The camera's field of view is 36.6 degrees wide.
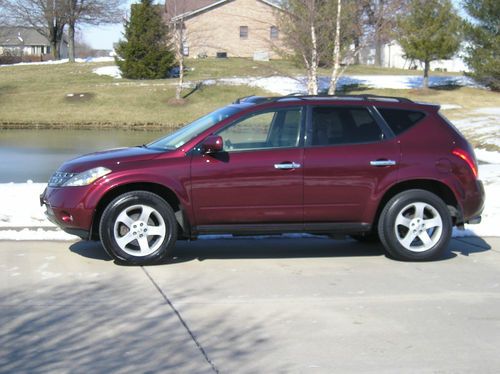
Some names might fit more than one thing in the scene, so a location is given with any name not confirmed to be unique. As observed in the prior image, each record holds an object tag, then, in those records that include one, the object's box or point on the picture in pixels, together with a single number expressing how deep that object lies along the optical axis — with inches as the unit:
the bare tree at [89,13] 2325.3
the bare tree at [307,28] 946.7
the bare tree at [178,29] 1497.3
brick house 2320.4
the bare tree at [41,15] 2346.2
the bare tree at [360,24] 911.7
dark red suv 293.9
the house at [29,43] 3860.7
